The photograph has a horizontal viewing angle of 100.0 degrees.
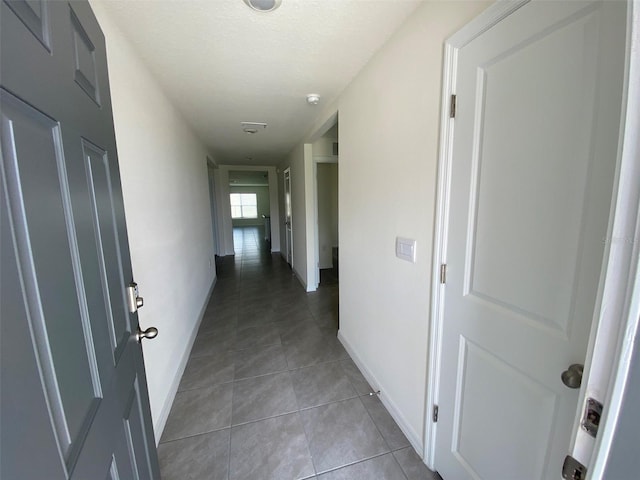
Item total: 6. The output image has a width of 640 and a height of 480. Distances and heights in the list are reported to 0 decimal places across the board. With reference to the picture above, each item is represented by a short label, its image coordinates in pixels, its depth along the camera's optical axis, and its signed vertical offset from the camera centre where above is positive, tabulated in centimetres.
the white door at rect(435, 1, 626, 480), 72 -7
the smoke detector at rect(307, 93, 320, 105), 231 +91
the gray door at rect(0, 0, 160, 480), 40 -11
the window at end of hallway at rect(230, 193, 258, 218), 1509 -7
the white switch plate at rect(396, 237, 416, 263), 146 -27
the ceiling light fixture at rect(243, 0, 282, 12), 121 +90
